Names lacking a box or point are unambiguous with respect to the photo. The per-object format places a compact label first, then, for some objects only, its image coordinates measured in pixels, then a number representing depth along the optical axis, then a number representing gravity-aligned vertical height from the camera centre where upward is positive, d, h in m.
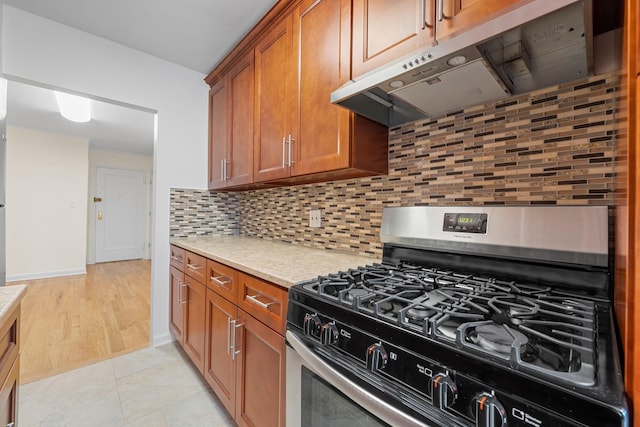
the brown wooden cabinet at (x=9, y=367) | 0.74 -0.47
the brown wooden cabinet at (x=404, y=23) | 0.83 +0.67
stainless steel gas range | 0.43 -0.25
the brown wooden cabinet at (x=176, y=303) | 2.02 -0.73
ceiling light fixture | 2.86 +1.16
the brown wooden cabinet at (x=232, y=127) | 1.92 +0.67
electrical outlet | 1.78 -0.03
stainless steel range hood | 0.65 +0.46
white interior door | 5.42 -0.08
